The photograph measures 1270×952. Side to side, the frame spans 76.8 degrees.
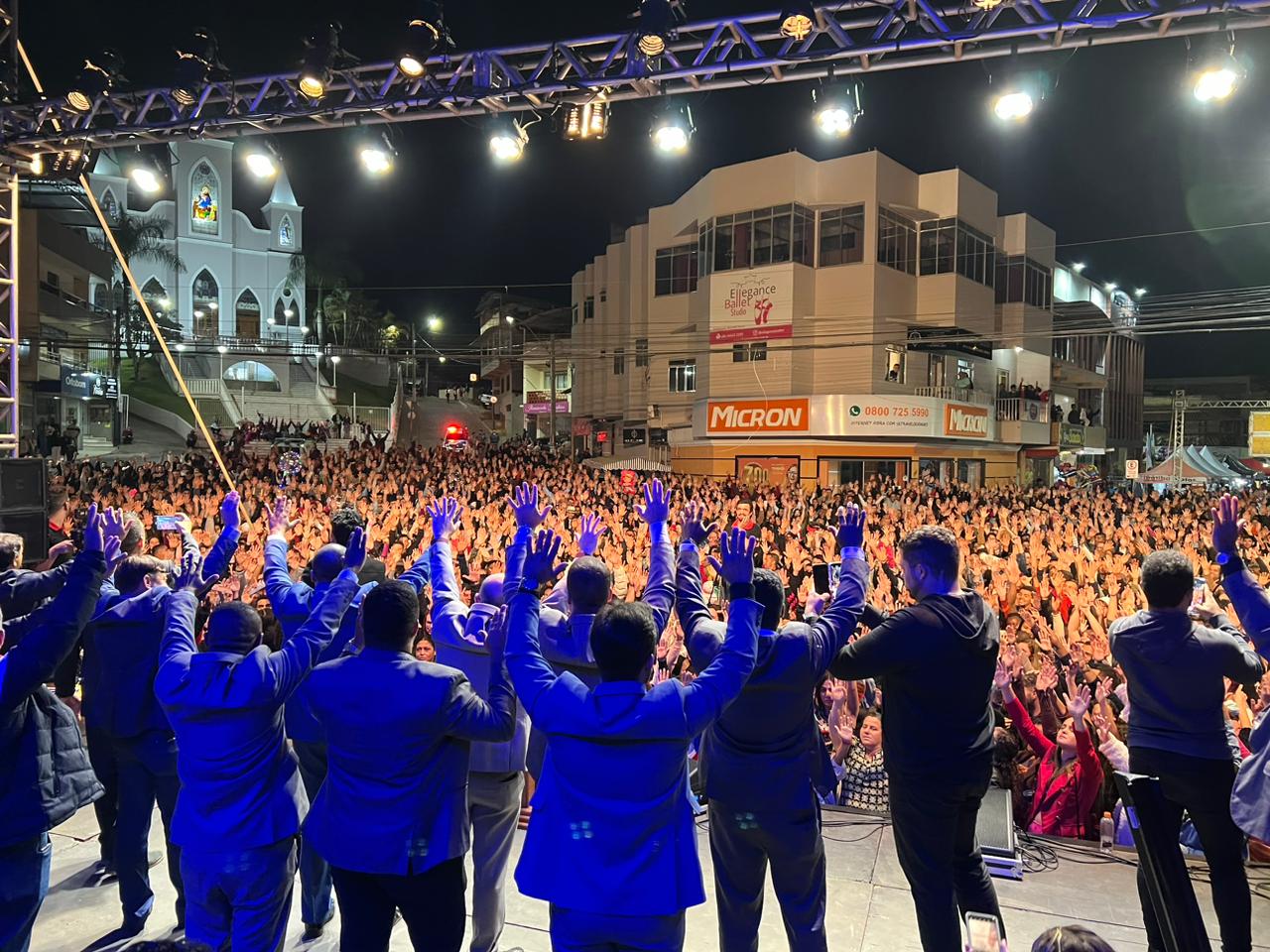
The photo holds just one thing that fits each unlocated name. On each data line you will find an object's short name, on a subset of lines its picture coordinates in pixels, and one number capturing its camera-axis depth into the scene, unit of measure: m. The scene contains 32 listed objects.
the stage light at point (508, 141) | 8.39
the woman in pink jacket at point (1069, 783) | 4.07
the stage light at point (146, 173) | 9.65
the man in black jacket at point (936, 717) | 2.79
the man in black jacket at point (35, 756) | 2.62
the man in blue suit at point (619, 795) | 2.16
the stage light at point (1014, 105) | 7.27
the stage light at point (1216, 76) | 6.47
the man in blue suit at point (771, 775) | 2.64
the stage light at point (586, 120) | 8.22
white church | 54.34
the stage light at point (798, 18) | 6.94
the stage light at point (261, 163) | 9.52
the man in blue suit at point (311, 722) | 3.33
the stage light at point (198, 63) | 8.15
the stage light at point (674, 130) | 8.27
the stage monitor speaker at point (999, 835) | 3.73
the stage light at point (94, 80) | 8.17
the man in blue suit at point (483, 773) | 3.07
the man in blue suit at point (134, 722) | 3.32
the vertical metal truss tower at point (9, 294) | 8.31
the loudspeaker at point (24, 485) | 7.53
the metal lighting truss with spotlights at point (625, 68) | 6.63
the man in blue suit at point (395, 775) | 2.37
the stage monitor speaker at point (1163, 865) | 1.75
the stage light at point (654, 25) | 7.25
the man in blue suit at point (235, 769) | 2.66
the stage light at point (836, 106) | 7.55
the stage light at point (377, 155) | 8.88
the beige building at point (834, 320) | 26.06
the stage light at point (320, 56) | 7.94
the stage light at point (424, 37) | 7.74
